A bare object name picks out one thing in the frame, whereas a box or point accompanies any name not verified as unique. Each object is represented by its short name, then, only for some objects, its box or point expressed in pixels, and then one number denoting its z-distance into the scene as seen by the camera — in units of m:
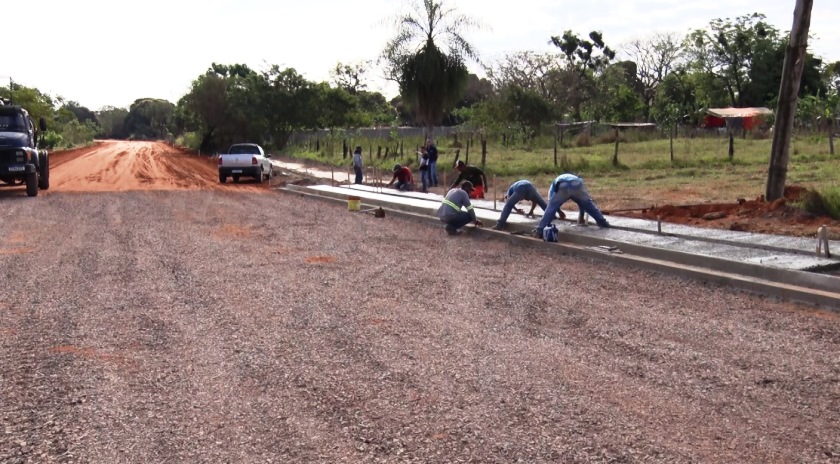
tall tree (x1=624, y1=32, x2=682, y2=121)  86.00
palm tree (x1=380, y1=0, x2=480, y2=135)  30.73
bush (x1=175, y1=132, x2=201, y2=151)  76.65
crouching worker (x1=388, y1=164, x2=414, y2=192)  26.38
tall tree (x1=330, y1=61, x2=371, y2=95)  92.86
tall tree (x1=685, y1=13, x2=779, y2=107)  71.00
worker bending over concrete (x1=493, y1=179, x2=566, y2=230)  15.25
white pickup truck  33.19
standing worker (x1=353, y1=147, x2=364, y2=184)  29.83
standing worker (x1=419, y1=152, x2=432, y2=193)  26.31
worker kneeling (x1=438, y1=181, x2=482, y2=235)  16.03
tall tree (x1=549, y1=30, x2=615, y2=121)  77.25
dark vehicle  24.73
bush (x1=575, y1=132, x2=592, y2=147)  48.30
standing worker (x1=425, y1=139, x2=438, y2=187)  27.08
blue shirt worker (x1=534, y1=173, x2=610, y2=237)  13.93
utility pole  15.22
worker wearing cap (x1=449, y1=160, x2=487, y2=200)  16.59
